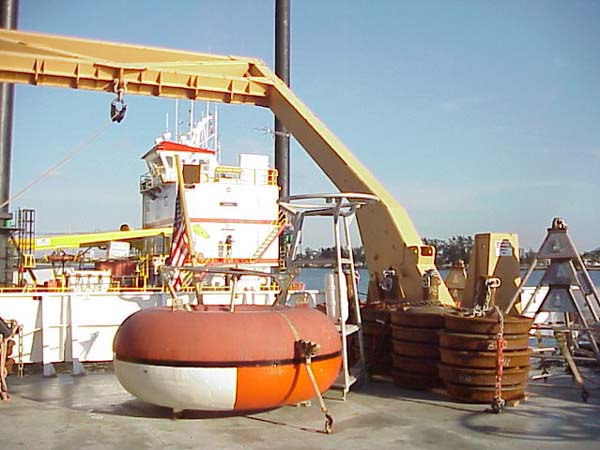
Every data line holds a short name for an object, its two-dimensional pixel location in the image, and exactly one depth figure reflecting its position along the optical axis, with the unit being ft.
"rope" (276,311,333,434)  26.53
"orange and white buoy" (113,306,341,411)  25.91
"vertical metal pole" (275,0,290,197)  74.54
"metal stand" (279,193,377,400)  31.71
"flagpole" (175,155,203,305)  34.65
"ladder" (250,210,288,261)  69.05
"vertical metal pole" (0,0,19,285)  58.18
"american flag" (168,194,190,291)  34.99
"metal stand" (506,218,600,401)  34.50
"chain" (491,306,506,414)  28.76
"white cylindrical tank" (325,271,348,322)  32.58
